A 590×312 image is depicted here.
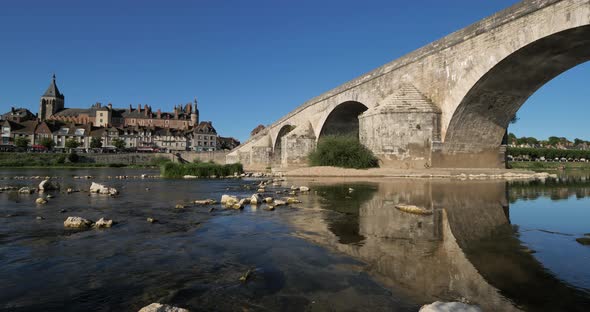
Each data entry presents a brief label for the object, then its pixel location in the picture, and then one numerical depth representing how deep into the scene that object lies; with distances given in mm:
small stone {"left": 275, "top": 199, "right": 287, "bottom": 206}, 8056
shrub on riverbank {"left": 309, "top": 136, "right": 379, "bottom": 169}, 19422
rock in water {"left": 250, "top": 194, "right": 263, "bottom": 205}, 8323
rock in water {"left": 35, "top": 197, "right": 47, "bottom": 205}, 8622
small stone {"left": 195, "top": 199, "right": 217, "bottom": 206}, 8539
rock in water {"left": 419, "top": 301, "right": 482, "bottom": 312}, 2178
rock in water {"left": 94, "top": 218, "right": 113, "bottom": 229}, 5523
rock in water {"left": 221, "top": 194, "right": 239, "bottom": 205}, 8056
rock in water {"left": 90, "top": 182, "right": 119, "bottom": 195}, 11327
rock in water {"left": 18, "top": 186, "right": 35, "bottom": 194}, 11673
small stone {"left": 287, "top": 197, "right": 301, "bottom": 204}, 8469
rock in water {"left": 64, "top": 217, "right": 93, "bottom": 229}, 5438
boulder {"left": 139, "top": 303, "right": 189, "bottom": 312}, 2185
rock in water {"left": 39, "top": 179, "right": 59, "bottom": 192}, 12754
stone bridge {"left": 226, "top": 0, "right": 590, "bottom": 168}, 12625
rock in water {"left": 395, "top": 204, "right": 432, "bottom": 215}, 6566
